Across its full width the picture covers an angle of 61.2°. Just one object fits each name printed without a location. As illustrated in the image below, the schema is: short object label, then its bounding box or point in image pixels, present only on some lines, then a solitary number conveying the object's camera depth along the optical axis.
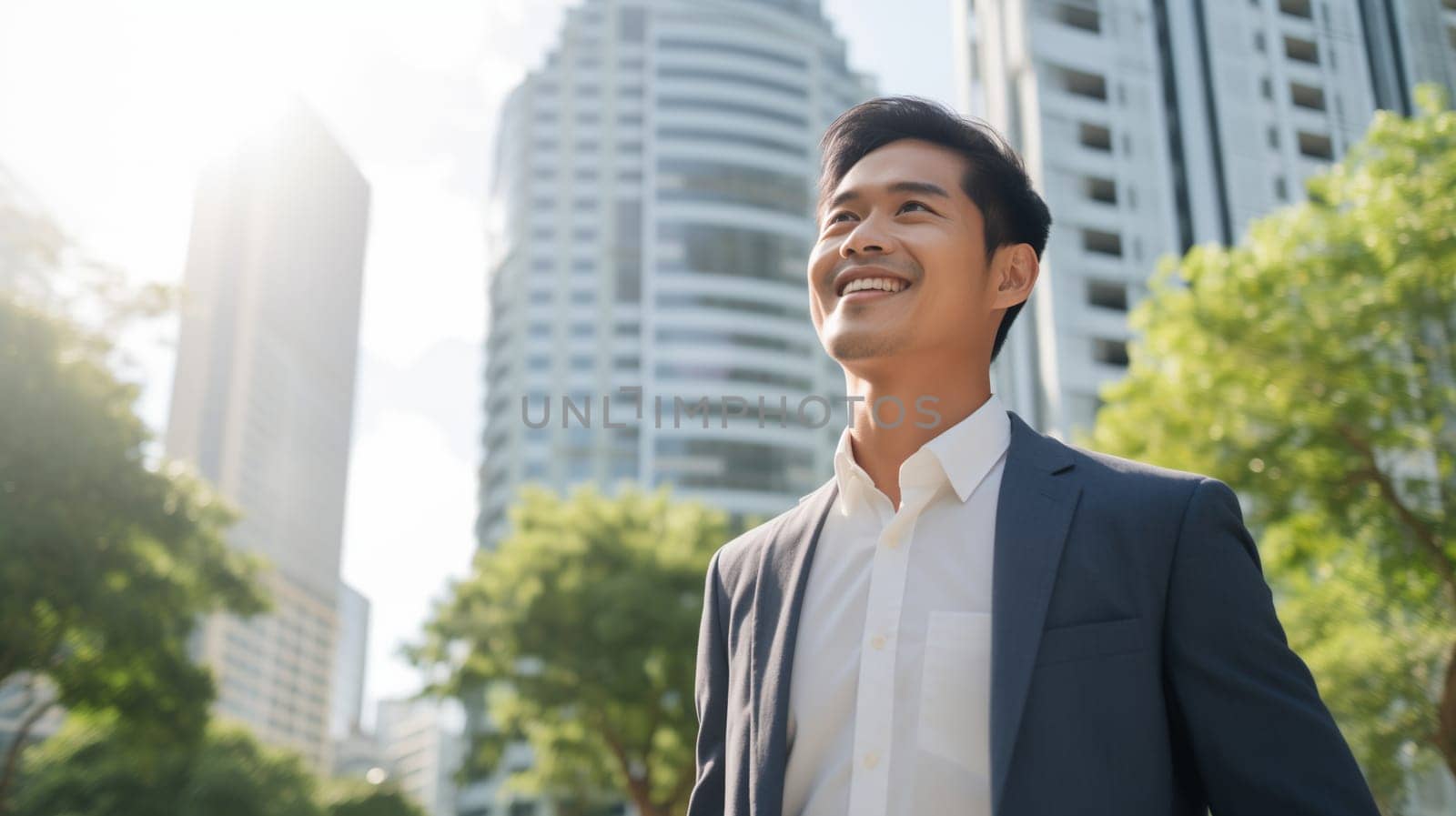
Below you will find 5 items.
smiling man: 1.69
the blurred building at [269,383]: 166.62
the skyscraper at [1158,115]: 40.28
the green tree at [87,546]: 12.17
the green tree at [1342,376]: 12.26
